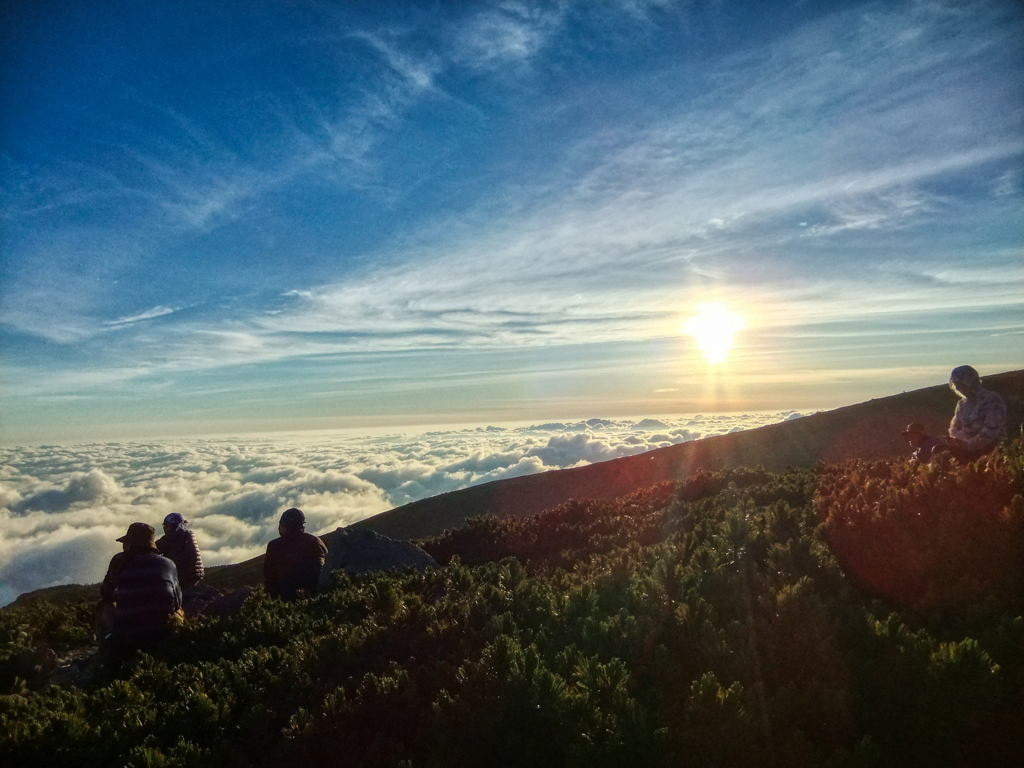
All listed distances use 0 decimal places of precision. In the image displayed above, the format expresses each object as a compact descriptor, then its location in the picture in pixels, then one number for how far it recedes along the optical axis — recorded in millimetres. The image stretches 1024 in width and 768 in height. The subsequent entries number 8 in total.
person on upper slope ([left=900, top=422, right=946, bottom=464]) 10180
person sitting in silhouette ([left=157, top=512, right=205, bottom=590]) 10828
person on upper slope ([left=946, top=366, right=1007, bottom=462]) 9352
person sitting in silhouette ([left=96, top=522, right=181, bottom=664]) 7734
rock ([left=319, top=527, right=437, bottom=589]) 11609
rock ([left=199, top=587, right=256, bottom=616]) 9625
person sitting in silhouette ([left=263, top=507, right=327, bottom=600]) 10562
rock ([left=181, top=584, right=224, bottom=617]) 9930
